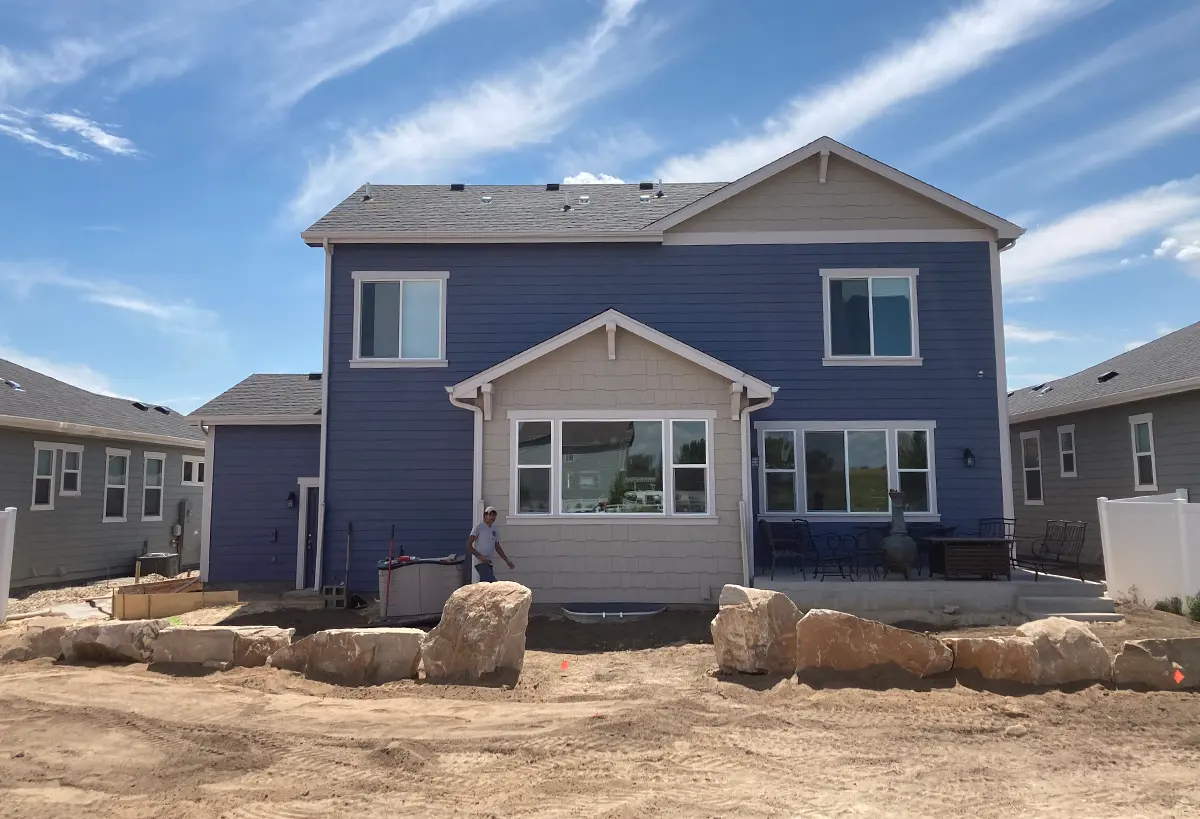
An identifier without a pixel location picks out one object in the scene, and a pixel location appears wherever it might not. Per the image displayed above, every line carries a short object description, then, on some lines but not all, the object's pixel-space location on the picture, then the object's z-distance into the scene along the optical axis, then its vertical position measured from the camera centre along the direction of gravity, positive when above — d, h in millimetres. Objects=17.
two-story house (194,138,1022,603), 14125 +2906
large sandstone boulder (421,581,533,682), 8109 -1401
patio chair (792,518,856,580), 12594 -893
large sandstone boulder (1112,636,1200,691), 7543 -1538
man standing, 11266 -652
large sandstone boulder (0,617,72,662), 9016 -1635
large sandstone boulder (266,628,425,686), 8148 -1578
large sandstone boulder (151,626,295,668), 8602 -1554
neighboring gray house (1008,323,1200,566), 15094 +1208
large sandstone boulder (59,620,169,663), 8797 -1550
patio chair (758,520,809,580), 12612 -715
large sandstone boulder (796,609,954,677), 7840 -1444
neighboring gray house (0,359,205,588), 16297 +306
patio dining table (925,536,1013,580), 11812 -893
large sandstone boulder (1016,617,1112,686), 7625 -1501
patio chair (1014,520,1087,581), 12914 -1037
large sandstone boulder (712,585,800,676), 8242 -1387
